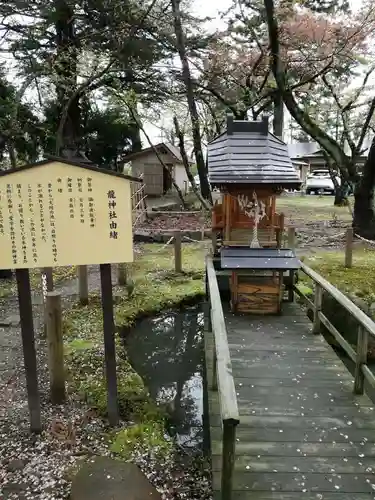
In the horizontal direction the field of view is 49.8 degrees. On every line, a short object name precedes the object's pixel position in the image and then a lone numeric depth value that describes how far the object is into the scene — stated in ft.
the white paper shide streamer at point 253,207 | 19.69
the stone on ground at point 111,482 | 9.99
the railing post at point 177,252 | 30.76
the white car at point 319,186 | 99.30
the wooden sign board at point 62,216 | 10.88
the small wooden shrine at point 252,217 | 18.60
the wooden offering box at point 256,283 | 19.15
